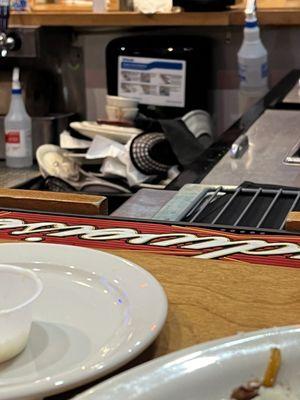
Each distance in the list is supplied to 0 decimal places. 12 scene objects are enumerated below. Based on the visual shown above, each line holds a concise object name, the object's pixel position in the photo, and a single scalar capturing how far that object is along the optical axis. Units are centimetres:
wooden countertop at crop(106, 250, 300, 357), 94
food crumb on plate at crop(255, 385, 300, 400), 75
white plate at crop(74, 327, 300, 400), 71
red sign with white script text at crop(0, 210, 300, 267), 118
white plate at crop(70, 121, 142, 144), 264
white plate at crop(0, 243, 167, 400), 79
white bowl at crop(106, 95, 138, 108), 280
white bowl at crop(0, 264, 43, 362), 84
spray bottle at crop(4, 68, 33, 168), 273
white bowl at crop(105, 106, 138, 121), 279
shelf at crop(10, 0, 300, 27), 268
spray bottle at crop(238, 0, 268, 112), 258
